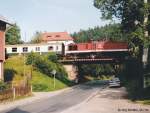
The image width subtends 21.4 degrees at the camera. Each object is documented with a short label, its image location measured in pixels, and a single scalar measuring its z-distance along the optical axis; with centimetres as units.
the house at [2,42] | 4452
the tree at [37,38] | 11921
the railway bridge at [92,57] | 8100
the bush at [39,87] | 5491
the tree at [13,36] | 10331
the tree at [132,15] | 3540
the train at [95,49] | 8150
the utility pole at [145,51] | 3588
